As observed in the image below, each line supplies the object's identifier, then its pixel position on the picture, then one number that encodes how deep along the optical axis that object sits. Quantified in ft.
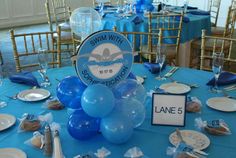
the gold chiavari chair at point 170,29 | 10.84
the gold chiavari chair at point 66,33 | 13.92
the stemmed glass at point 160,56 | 6.04
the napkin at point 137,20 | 11.23
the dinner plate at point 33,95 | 5.26
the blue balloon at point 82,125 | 3.94
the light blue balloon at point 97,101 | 3.75
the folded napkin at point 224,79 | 5.61
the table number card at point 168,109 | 4.21
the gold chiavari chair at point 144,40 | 11.28
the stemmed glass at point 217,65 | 5.40
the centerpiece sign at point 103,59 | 4.09
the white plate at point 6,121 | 4.43
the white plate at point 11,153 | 3.74
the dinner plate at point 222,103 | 4.82
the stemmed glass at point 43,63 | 5.74
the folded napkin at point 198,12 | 12.74
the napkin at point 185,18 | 11.43
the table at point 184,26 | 11.28
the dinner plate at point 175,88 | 5.45
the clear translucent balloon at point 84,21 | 9.60
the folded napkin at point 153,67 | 6.27
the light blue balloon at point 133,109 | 3.96
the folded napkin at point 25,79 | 5.81
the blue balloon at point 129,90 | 4.22
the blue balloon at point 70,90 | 4.21
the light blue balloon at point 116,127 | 3.82
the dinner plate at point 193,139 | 3.86
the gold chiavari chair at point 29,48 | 7.60
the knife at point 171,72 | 6.17
